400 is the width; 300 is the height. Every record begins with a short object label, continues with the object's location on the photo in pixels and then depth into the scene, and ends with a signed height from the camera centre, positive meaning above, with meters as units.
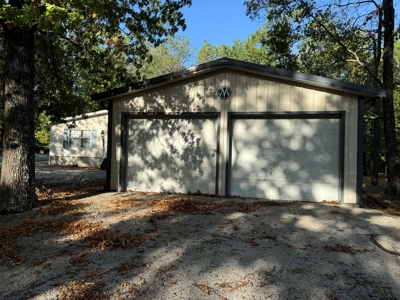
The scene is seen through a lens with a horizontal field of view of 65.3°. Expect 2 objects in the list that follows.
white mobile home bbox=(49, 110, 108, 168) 19.56 +0.40
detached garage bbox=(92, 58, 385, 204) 7.38 +0.44
